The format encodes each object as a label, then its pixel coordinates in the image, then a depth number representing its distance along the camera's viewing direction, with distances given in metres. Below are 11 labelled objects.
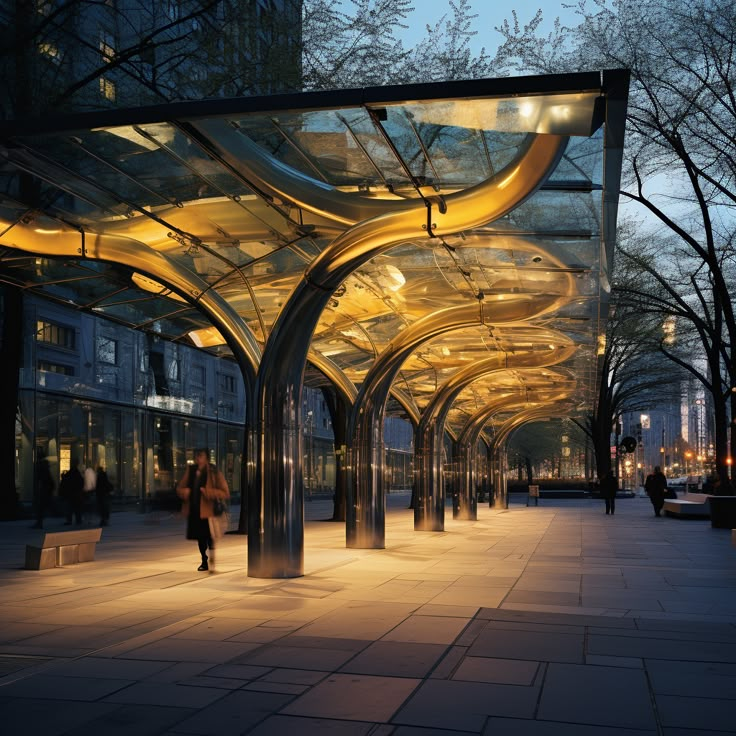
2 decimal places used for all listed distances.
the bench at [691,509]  29.81
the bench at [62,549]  13.91
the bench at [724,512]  25.09
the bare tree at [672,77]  23.47
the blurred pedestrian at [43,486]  23.59
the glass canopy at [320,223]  8.64
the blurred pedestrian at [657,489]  33.59
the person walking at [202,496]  13.08
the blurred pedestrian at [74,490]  24.69
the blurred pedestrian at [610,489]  35.09
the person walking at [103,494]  26.04
